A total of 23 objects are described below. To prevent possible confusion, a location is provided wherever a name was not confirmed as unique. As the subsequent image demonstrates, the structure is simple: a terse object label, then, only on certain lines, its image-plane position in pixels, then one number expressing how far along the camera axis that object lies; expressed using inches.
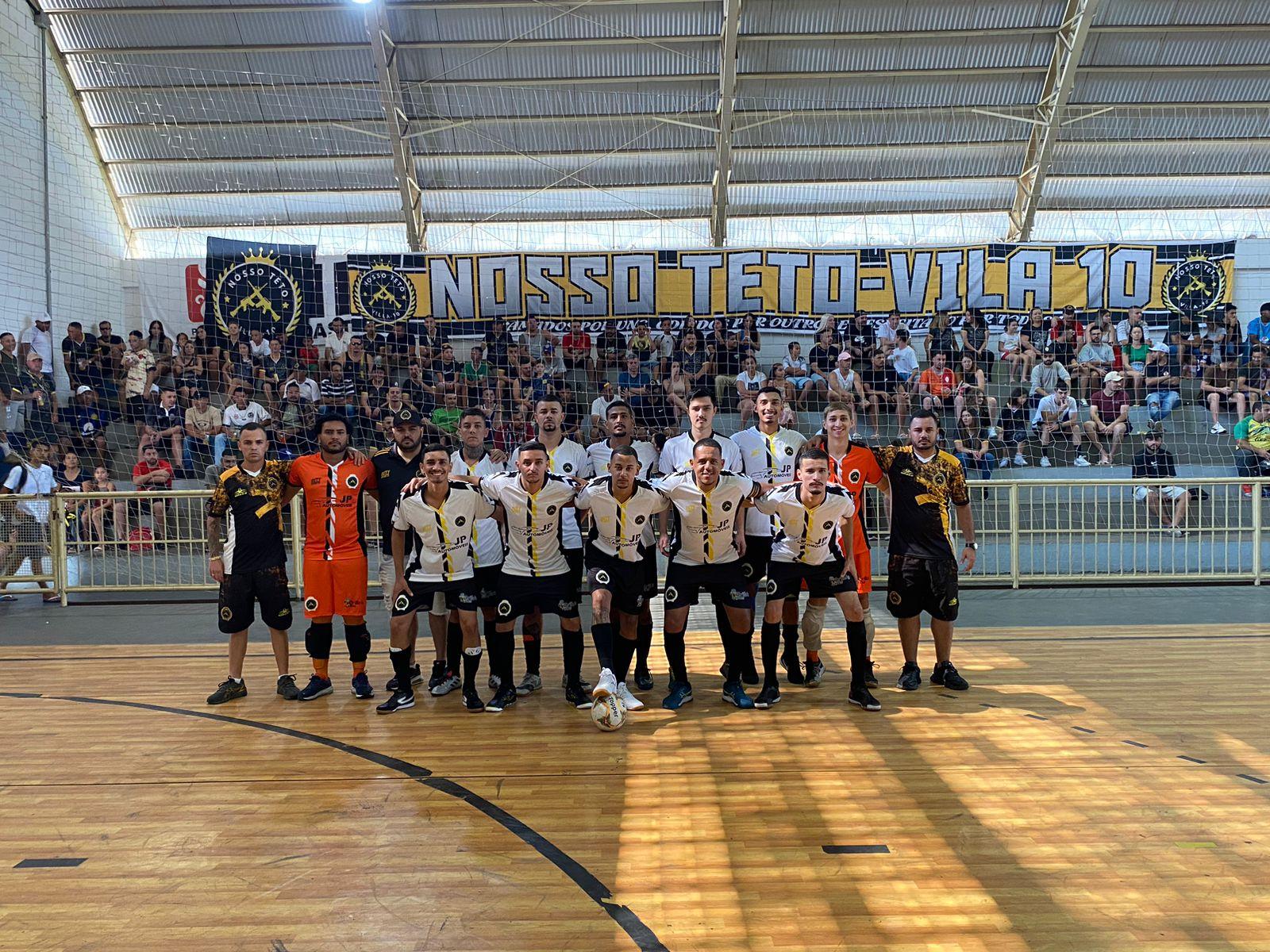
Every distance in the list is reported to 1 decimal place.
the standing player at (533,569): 245.8
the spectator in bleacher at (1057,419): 581.0
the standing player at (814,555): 241.1
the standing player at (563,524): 253.3
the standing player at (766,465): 259.0
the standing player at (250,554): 257.1
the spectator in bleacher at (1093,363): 629.3
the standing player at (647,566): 248.7
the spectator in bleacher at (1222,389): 601.3
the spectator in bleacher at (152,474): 511.5
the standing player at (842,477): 262.7
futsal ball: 220.7
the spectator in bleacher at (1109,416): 579.8
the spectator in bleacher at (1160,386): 613.9
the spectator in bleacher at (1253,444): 531.7
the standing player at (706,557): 244.1
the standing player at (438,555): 245.9
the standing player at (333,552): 257.4
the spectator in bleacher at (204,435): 554.3
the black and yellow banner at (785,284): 663.1
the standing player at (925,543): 253.9
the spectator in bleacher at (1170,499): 419.8
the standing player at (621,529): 243.1
